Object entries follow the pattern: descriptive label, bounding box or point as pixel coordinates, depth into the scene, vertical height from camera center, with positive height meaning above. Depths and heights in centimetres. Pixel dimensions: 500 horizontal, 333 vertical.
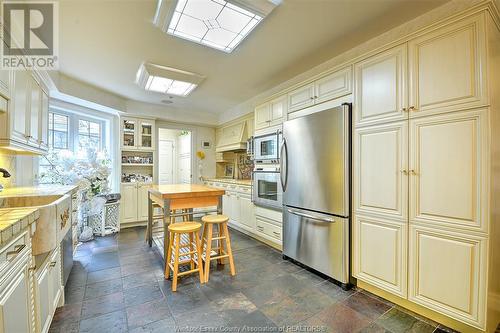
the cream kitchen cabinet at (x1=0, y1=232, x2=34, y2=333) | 92 -55
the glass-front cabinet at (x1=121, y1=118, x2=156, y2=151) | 450 +67
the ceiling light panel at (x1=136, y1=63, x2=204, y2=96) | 286 +121
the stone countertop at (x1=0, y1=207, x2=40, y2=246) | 93 -25
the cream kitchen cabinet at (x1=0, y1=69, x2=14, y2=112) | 162 +59
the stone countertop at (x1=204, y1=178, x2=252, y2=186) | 392 -29
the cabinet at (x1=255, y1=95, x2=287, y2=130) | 306 +78
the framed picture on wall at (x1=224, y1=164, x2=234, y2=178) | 569 -10
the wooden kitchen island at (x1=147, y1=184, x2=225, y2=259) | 246 -36
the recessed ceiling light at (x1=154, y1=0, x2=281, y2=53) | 172 +123
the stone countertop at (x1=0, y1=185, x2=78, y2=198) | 190 -24
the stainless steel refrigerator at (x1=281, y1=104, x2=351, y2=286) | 222 -25
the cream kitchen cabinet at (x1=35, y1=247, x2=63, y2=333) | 133 -83
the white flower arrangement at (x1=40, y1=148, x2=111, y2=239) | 337 -13
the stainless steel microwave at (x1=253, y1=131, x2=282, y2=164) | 311 +28
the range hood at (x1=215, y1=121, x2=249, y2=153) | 472 +65
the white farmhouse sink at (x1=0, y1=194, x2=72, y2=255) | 134 -34
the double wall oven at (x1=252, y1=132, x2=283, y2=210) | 308 -8
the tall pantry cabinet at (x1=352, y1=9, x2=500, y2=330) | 151 -1
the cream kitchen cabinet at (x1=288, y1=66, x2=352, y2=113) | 228 +85
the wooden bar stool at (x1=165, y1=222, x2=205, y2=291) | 224 -90
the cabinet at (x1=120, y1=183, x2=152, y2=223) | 443 -71
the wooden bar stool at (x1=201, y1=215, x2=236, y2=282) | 238 -82
